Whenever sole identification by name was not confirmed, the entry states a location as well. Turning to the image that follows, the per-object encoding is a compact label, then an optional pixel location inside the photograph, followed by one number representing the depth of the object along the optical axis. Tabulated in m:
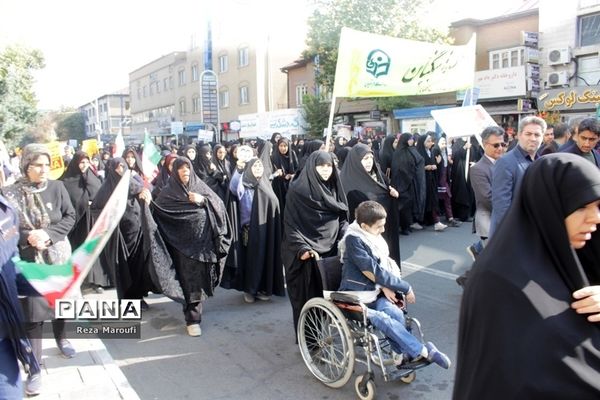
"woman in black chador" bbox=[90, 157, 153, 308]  5.36
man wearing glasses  5.07
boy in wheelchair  3.59
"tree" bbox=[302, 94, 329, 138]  27.16
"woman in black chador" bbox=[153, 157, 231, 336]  4.86
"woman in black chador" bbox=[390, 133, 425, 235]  8.88
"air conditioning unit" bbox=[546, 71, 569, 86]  18.68
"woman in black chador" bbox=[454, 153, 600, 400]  1.48
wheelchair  3.38
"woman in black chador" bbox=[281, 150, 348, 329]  4.23
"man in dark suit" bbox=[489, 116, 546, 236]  4.08
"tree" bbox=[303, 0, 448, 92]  20.61
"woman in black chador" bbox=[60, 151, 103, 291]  6.34
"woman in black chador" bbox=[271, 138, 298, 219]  9.74
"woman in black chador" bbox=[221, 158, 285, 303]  5.71
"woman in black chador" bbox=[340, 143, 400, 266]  5.66
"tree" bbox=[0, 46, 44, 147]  20.95
